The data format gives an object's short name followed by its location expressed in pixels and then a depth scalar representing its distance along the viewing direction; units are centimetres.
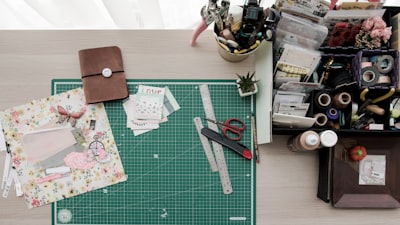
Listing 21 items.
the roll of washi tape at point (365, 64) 97
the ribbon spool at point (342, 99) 96
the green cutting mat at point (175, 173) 104
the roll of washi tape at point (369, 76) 96
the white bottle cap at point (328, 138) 94
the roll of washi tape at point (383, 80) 96
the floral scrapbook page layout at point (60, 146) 102
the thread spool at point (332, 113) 98
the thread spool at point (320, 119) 98
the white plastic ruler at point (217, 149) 103
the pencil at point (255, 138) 103
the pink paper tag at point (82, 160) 103
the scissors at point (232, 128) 103
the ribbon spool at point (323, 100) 97
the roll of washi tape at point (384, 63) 96
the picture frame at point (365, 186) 100
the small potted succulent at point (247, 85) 99
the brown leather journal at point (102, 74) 101
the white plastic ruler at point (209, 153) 104
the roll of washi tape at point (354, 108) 99
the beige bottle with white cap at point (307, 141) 92
